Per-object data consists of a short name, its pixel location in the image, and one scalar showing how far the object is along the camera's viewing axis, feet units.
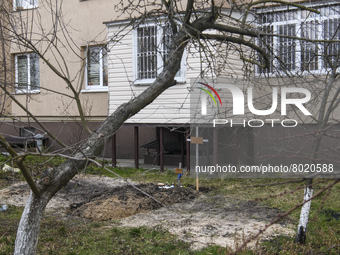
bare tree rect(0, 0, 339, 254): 14.93
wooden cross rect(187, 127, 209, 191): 28.95
